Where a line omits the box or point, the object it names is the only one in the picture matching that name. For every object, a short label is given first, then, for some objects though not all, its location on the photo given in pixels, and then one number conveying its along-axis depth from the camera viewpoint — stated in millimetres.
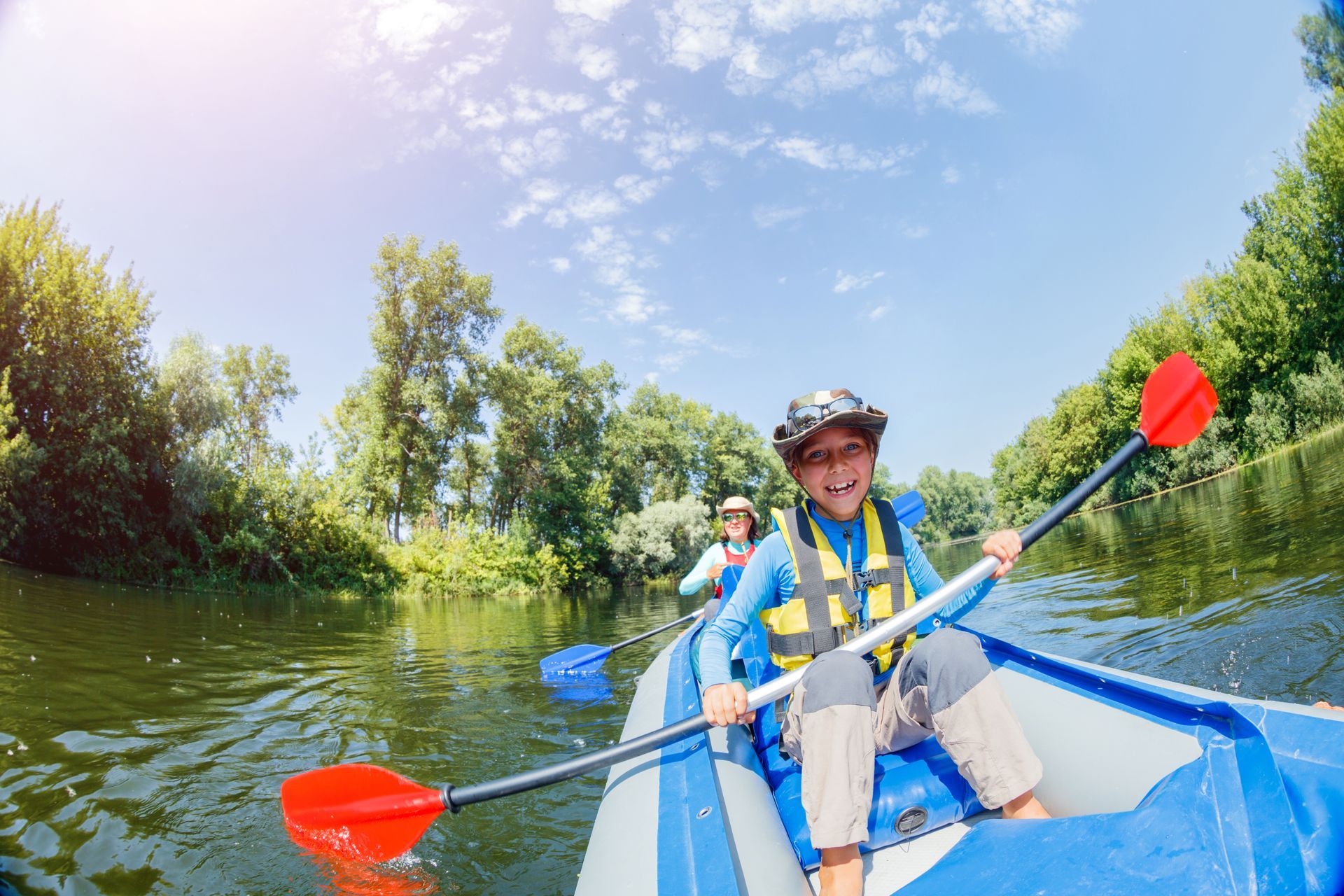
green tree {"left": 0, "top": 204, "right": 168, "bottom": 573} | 13719
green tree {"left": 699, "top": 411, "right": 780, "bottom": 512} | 37000
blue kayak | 1054
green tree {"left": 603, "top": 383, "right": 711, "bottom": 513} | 30484
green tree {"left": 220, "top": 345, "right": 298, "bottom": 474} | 28859
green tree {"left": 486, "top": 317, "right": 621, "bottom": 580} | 23172
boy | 1477
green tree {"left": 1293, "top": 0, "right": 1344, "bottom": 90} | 18656
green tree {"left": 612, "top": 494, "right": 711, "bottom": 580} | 24734
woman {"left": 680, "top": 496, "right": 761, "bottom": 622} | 5238
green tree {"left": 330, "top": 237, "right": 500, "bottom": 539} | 20125
